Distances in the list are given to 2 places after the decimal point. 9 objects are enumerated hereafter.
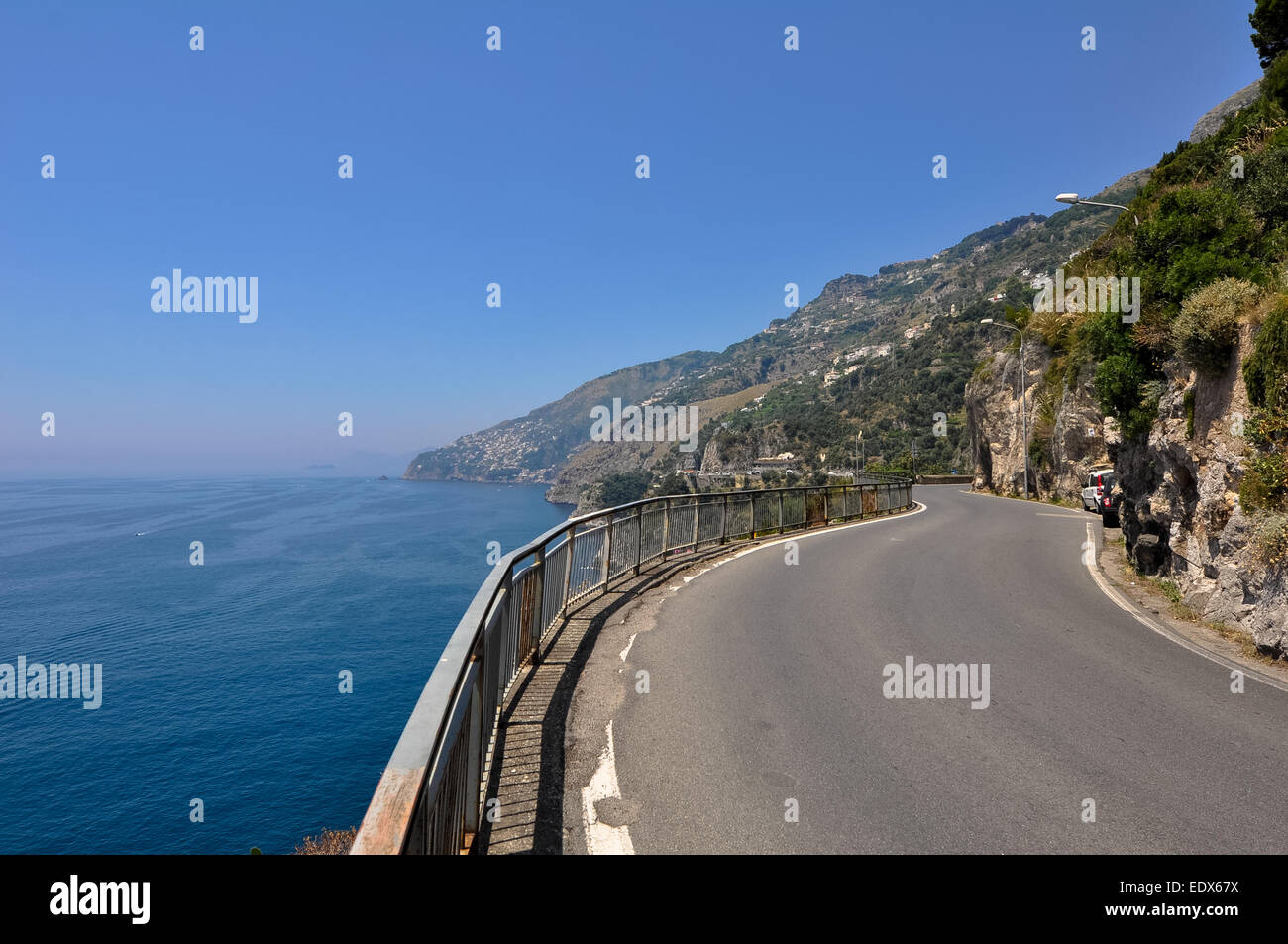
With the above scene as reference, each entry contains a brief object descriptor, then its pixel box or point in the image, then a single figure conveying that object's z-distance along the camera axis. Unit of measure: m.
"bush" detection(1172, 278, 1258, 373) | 9.00
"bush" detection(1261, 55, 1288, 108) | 17.62
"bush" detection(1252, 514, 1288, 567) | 7.02
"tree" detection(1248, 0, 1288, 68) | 20.36
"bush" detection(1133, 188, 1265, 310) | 10.29
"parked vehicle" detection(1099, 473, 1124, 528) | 18.24
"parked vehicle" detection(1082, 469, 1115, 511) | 24.90
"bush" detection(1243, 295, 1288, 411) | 7.79
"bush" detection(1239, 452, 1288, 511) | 7.54
